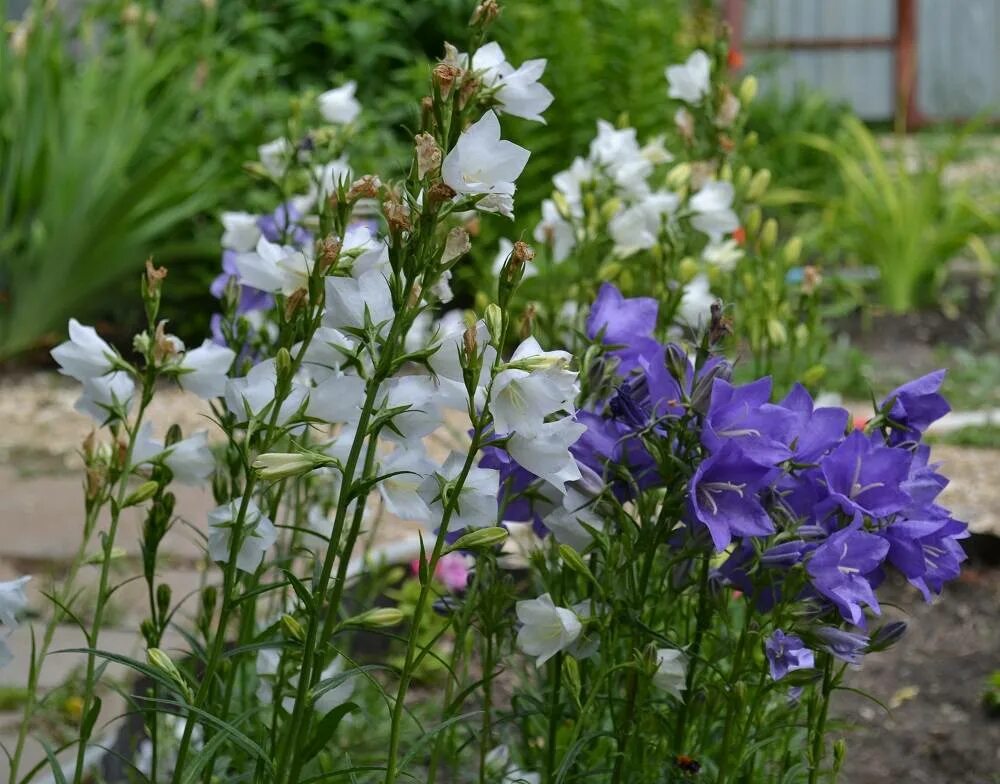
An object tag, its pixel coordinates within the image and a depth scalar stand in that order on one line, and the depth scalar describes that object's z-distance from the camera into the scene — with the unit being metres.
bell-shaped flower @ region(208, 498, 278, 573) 1.38
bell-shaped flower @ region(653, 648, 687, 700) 1.44
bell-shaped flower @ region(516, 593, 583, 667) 1.39
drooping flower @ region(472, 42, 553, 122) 1.39
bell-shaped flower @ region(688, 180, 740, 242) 2.42
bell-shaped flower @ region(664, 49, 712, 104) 2.56
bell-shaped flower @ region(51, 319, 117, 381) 1.56
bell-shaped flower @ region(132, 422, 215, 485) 1.58
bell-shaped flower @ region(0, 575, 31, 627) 1.30
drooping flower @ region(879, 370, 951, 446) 1.44
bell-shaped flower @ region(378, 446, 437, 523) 1.34
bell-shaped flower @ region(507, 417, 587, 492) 1.23
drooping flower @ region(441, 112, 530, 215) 1.14
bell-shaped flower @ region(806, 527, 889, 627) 1.30
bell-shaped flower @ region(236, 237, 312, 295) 1.43
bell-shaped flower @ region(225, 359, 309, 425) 1.33
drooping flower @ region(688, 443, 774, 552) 1.30
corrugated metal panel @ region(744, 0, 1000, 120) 12.38
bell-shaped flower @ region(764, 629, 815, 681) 1.33
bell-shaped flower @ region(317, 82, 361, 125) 2.31
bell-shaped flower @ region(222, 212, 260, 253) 2.07
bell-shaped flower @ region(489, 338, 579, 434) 1.18
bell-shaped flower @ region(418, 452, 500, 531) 1.30
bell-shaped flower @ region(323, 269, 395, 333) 1.21
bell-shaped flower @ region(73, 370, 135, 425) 1.56
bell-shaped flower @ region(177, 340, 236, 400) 1.54
